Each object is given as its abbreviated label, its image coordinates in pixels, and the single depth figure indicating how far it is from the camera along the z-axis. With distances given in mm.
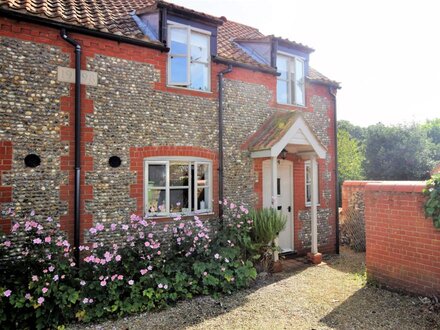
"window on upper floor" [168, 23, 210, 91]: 7938
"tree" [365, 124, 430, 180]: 19547
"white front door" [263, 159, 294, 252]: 9750
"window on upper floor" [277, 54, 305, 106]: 10031
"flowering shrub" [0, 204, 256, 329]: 5230
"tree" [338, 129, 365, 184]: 20734
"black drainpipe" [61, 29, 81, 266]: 6461
